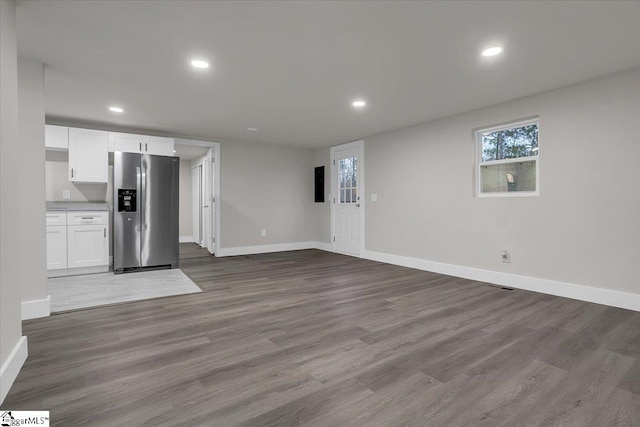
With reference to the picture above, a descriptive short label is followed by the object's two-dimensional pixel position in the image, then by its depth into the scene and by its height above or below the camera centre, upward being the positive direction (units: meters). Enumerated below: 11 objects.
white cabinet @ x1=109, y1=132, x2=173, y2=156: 4.91 +1.13
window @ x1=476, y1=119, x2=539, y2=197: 3.78 +0.64
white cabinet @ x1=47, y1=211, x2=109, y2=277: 4.25 -0.41
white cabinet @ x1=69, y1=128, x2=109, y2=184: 4.64 +0.88
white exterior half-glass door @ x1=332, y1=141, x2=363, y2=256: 6.23 +0.30
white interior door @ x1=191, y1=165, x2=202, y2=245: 7.73 +0.28
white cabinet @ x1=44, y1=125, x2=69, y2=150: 4.45 +1.10
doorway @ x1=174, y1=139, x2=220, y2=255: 6.18 +0.48
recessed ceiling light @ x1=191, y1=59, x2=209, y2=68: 2.82 +1.37
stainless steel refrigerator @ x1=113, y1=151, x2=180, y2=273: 4.67 +0.03
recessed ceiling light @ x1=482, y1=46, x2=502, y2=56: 2.57 +1.34
